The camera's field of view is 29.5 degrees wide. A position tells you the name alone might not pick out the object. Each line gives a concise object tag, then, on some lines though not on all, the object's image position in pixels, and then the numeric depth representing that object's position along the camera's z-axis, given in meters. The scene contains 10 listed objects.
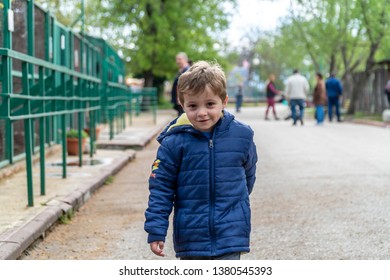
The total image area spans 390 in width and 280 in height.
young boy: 3.26
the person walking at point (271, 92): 24.97
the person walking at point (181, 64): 11.09
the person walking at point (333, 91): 22.49
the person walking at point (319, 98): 20.83
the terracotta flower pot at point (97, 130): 13.12
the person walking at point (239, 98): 33.44
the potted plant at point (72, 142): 11.23
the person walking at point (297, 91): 21.41
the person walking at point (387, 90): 19.97
